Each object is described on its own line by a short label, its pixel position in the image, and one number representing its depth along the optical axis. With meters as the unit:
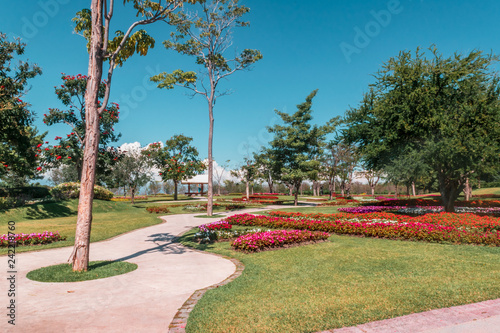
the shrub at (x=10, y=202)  18.48
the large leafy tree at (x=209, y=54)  20.30
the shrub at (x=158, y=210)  24.12
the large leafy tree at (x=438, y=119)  14.98
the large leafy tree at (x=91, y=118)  6.47
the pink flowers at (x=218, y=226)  12.24
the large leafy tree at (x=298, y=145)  32.81
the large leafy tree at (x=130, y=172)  34.41
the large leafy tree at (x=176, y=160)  44.06
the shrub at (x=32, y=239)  9.84
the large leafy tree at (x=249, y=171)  55.88
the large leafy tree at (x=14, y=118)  17.80
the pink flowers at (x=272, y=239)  8.87
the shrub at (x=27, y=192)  22.17
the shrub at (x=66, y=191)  23.14
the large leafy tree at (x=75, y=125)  29.05
